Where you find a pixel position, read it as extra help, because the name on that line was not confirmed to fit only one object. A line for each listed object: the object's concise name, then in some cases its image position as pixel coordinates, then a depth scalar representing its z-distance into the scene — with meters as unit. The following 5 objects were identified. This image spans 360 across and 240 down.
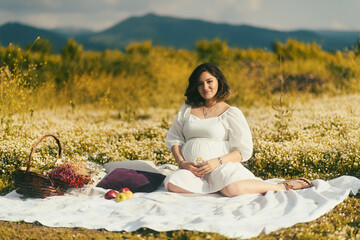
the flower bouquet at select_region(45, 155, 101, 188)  5.76
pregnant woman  5.48
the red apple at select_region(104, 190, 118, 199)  5.74
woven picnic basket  5.63
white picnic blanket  4.48
